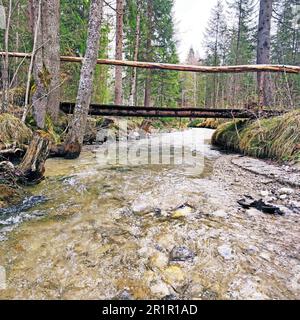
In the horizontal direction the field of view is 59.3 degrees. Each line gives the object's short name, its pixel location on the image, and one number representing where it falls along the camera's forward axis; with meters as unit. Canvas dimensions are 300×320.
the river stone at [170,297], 1.51
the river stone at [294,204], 2.81
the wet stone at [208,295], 1.50
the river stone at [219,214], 2.58
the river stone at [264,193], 3.21
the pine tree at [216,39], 28.77
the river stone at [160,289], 1.55
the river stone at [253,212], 2.64
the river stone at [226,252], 1.89
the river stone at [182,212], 2.59
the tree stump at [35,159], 3.44
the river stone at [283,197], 3.07
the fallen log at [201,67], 5.91
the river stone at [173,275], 1.65
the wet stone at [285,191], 3.24
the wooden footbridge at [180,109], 5.96
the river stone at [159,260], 1.82
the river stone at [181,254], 1.90
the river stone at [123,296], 1.51
